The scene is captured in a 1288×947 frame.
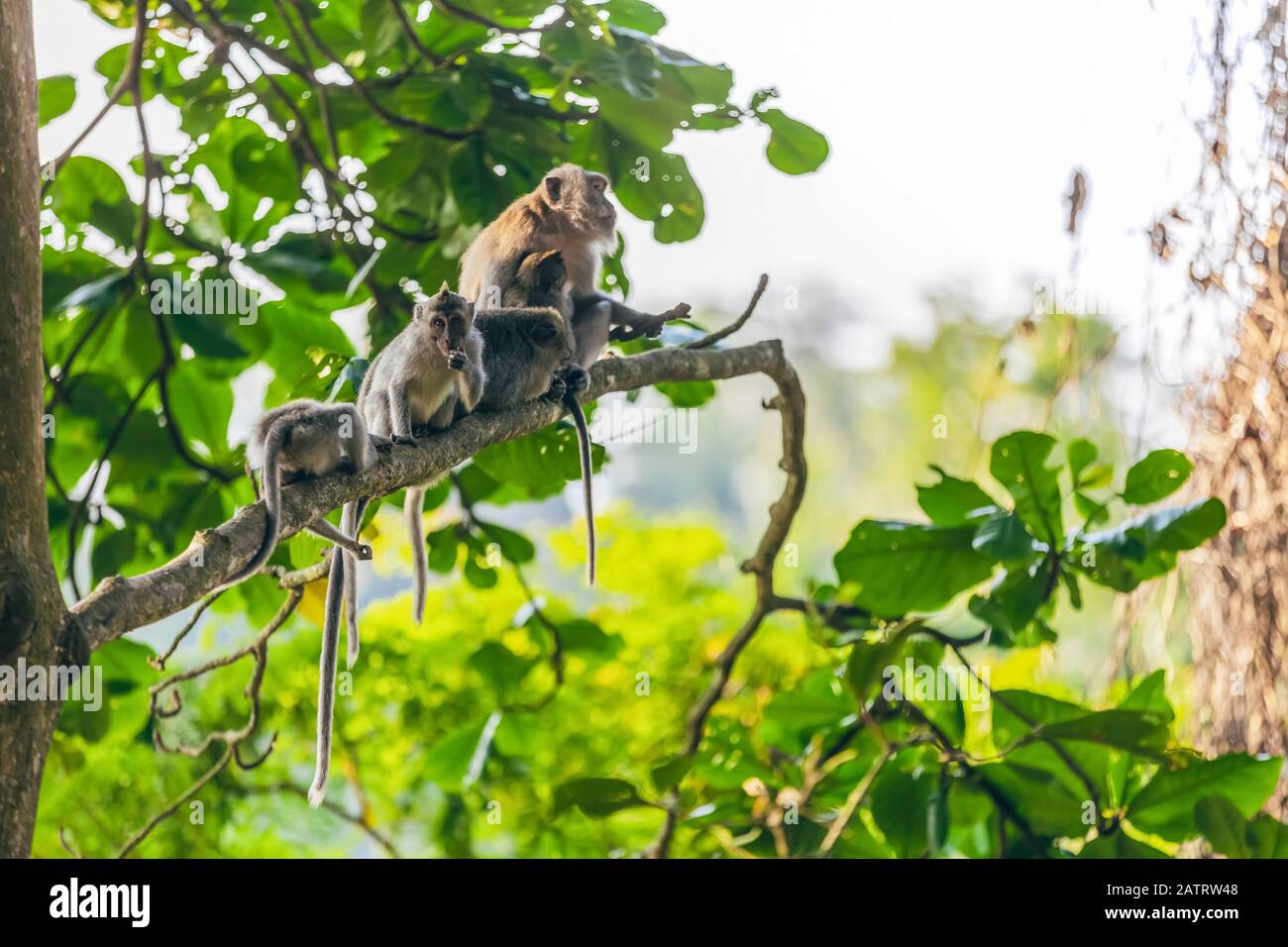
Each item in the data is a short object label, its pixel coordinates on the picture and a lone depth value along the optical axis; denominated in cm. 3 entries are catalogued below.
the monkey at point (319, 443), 228
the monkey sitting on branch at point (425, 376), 278
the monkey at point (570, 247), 374
